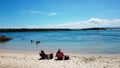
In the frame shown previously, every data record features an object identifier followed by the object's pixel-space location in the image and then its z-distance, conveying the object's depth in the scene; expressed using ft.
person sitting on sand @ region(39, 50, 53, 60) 22.85
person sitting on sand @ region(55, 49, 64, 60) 22.06
